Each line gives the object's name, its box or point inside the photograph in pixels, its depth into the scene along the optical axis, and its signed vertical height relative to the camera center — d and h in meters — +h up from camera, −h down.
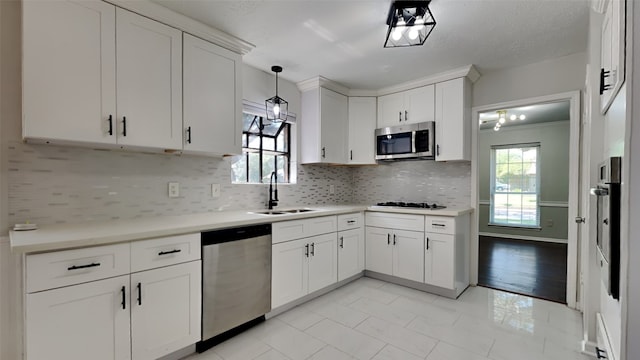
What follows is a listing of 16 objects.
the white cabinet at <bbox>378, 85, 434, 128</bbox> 3.33 +0.88
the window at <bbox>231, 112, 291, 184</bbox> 3.05 +0.29
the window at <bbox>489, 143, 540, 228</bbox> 6.04 -0.14
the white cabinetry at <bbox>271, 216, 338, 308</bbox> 2.47 -0.76
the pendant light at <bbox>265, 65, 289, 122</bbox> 2.86 +0.75
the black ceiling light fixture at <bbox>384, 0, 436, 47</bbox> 1.86 +1.09
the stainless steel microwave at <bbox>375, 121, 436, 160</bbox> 3.26 +0.44
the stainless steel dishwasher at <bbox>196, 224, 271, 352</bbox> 1.98 -0.77
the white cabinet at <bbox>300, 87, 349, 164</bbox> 3.44 +0.64
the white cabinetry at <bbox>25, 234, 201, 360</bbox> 1.36 -0.68
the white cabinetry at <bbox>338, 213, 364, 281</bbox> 3.15 -0.77
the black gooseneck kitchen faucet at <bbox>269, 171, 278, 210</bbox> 3.12 -0.16
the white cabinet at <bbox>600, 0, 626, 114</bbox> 1.07 +0.57
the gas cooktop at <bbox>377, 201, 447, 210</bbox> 3.35 -0.33
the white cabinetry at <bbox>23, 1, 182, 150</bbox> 1.57 +0.62
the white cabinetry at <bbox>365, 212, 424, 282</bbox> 3.09 -0.77
